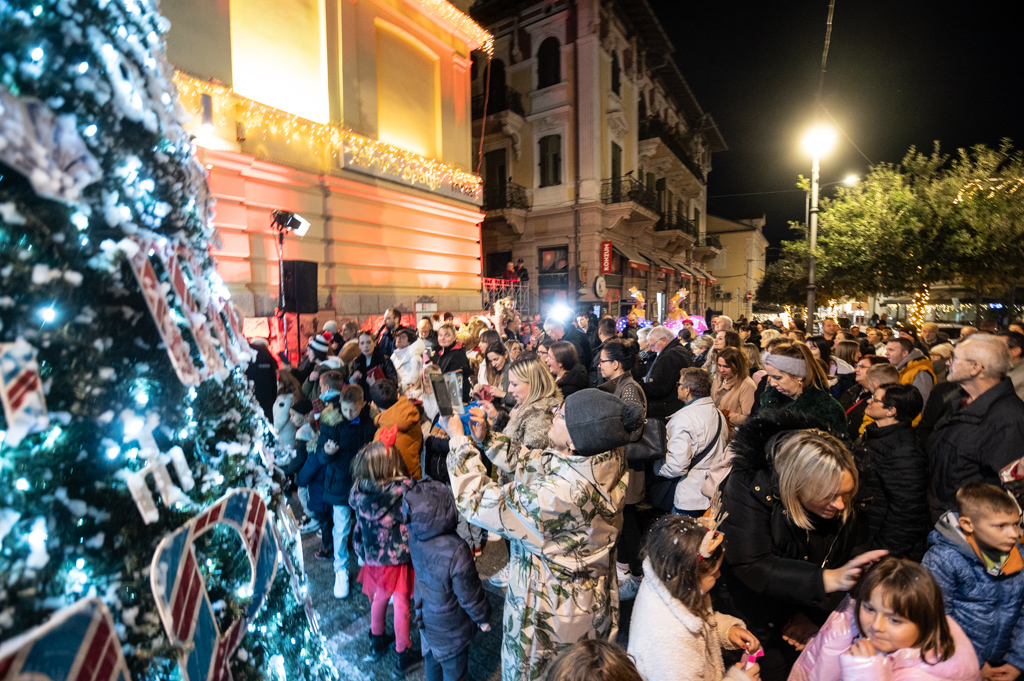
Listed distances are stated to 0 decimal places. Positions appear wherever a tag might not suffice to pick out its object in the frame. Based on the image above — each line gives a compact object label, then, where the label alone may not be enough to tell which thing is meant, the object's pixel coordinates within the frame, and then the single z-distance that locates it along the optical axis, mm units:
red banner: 17875
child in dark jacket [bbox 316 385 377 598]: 3652
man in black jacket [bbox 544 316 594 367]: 6703
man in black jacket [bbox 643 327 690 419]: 5000
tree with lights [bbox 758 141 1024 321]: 10375
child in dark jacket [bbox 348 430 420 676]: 2846
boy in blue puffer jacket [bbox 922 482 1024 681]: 2027
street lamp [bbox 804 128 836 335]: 10492
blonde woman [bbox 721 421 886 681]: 1895
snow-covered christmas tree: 832
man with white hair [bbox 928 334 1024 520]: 2734
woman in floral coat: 1854
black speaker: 7434
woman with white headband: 3207
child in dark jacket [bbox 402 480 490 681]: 2494
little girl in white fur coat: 1717
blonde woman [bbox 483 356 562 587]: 2904
